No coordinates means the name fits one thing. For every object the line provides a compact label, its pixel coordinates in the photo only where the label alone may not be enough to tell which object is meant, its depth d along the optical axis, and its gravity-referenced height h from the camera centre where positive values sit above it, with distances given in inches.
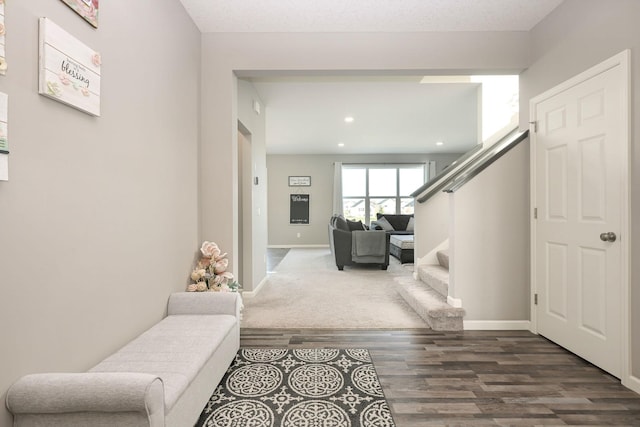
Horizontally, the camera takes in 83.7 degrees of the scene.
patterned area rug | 71.4 -41.0
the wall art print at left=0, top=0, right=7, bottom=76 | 47.1 +22.3
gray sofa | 269.1 -18.1
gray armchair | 245.9 -23.5
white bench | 47.3 -26.6
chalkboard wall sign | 396.8 +5.7
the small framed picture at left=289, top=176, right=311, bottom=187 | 396.8 +35.7
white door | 87.3 +0.2
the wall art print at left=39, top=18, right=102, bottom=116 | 53.9 +23.8
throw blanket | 245.8 -20.6
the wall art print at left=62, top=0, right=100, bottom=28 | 60.4 +35.9
